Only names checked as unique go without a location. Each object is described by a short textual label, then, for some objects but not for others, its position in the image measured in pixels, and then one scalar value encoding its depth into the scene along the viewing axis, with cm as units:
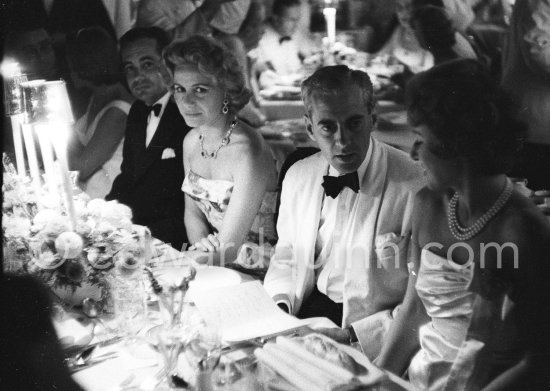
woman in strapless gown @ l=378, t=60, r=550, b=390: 165
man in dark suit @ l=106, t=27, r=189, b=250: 218
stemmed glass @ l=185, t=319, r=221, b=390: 169
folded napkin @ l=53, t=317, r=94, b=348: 196
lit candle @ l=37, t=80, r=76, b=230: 226
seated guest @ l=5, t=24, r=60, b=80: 227
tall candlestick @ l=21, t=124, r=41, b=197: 245
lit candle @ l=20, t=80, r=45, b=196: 227
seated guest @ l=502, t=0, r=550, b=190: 166
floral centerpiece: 209
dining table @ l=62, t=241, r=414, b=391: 177
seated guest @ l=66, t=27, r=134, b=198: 224
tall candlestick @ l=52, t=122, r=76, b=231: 211
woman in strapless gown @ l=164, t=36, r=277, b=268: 210
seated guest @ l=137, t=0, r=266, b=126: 201
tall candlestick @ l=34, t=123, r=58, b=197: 231
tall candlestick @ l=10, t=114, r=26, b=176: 255
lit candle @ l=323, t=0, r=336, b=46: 187
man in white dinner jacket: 185
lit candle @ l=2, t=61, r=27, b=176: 229
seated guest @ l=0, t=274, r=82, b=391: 215
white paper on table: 197
